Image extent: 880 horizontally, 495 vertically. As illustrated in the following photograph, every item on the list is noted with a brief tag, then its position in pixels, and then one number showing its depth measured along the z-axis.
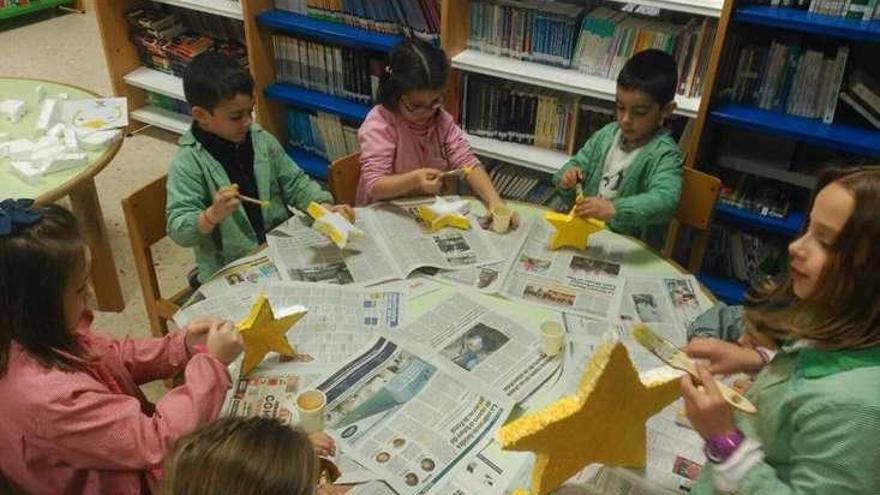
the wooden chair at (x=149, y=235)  1.79
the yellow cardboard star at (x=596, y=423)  1.11
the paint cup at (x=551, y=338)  1.46
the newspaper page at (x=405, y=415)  1.22
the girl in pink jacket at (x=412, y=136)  2.01
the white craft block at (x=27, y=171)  1.98
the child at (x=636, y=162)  1.95
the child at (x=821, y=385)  0.92
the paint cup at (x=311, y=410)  1.25
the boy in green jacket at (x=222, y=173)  1.84
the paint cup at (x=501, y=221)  1.90
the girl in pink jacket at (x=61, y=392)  1.08
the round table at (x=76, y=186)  1.96
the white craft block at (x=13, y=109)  2.36
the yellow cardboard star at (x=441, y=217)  1.91
